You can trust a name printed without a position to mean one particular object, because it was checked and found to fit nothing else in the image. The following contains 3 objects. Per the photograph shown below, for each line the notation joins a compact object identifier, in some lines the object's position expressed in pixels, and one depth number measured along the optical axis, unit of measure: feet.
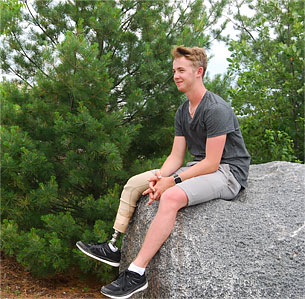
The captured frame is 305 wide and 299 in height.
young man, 8.32
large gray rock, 7.95
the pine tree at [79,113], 13.15
